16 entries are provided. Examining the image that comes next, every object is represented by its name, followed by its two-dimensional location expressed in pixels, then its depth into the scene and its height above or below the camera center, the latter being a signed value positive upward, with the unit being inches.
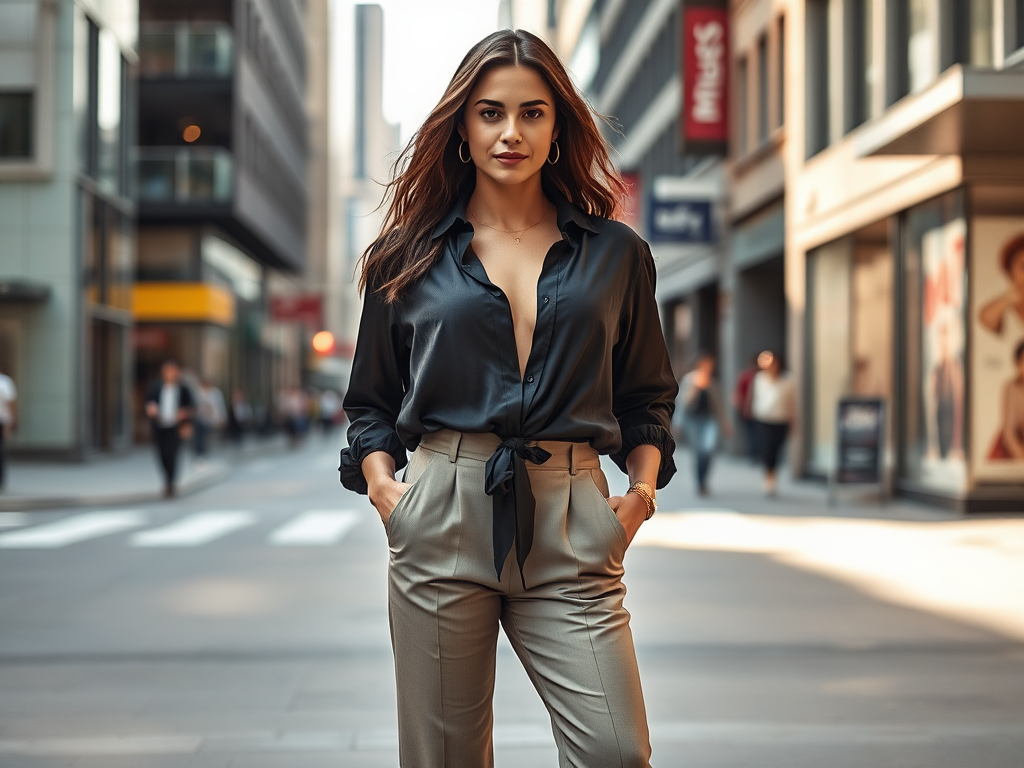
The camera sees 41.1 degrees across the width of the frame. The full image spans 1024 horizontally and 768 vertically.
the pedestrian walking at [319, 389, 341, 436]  1833.2 -35.0
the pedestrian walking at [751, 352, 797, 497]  637.3 -11.9
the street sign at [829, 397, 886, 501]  578.9 -22.2
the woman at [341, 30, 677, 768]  96.0 -3.6
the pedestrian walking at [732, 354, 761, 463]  872.3 -8.7
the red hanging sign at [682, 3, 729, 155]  965.2 +219.0
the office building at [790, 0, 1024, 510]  498.9 +66.6
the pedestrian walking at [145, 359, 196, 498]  665.6 -15.7
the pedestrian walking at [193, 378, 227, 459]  959.7 -21.7
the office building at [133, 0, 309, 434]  1344.7 +209.0
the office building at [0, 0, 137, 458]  981.8 +118.5
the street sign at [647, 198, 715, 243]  1015.0 +122.7
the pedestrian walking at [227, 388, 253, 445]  1310.3 -33.1
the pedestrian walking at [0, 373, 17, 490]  655.8 -13.6
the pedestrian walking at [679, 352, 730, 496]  647.8 -14.7
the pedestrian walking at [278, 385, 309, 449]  1427.2 -29.3
